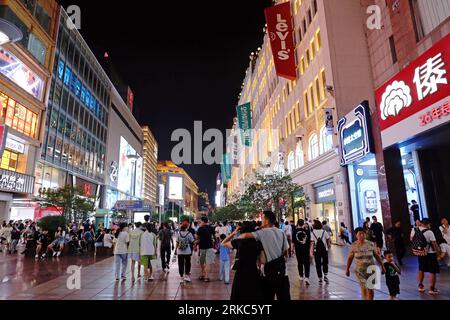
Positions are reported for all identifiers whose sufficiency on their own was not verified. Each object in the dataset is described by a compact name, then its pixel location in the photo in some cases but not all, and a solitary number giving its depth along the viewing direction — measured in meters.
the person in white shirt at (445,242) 7.69
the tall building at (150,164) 110.38
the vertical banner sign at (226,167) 84.94
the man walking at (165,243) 10.77
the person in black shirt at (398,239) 11.94
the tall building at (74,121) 36.24
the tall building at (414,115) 12.17
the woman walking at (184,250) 9.24
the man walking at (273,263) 4.48
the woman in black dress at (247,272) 4.15
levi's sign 28.55
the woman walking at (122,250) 9.73
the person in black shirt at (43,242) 15.75
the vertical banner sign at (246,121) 52.53
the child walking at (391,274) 5.84
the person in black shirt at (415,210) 15.17
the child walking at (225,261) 8.91
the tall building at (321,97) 21.59
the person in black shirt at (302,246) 8.76
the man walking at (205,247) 9.50
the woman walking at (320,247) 8.60
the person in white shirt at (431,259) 7.03
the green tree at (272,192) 23.14
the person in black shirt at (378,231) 13.38
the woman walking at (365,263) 5.64
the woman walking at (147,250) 9.61
